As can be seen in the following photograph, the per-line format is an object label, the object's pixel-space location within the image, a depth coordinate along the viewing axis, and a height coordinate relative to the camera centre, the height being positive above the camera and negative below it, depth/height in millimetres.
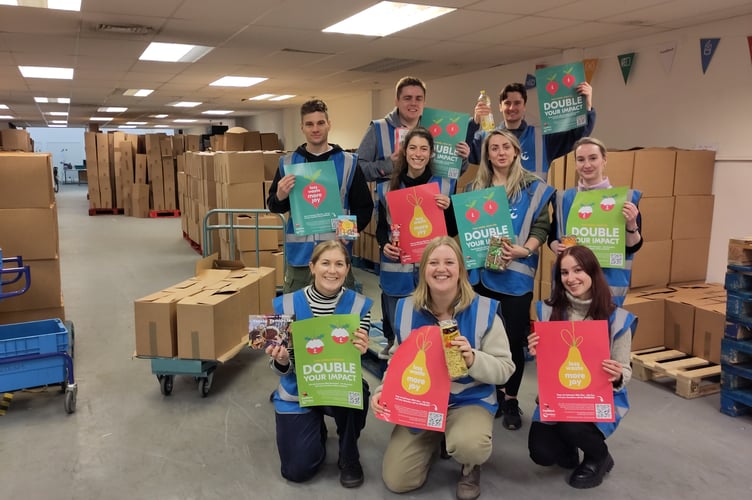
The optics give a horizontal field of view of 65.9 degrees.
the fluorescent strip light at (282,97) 11212 +1497
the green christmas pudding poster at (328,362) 2346 -766
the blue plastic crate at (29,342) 3023 -929
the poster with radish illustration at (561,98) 3051 +418
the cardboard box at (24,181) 3598 -77
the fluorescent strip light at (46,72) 7535 +1311
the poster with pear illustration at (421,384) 2217 -796
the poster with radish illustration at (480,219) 2680 -197
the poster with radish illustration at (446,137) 2873 +191
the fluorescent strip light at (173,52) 6169 +1325
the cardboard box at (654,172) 4176 +49
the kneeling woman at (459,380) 2314 -772
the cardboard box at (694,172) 4336 +53
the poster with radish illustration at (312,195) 2773 -104
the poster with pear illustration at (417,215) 2729 -188
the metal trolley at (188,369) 3297 -1127
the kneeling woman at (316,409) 2475 -1014
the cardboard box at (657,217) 4246 -280
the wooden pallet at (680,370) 3490 -1193
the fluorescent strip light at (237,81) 8687 +1412
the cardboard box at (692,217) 4379 -285
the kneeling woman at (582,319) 2393 -674
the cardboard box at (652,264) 4277 -634
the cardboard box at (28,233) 3623 -401
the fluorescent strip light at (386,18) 4617 +1322
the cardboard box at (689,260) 4422 -617
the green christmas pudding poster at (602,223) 2674 -210
